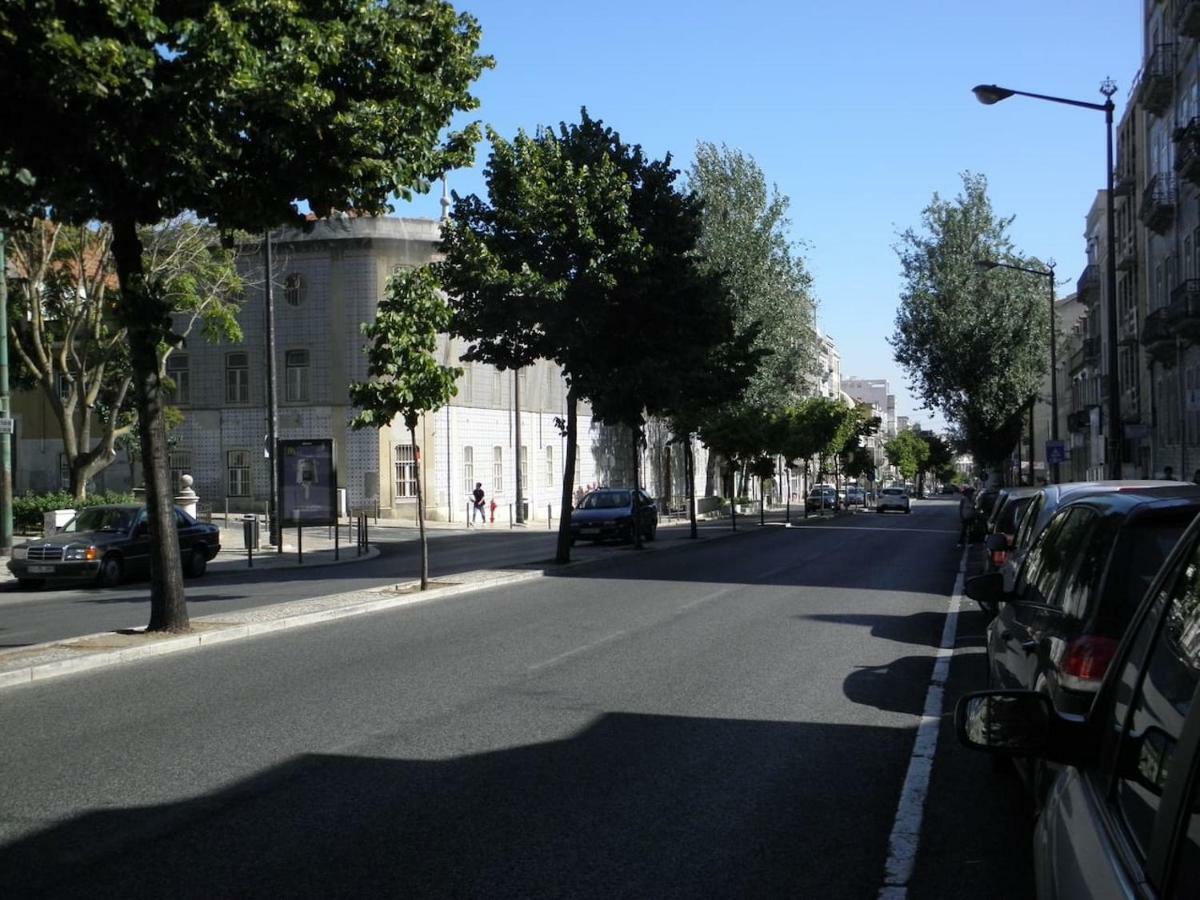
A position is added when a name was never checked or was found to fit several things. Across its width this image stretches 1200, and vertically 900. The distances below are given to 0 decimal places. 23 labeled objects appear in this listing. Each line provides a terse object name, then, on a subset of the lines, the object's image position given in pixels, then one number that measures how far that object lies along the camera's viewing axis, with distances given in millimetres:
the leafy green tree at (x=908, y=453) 149500
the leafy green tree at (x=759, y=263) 52875
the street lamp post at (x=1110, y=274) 23609
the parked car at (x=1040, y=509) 9203
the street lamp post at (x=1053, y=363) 46497
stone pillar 38281
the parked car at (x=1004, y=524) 15008
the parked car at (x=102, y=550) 22891
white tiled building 48594
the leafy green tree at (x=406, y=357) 19375
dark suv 5230
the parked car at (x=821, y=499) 66438
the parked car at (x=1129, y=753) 1967
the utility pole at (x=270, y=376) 32375
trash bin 28516
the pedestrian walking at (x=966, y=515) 33219
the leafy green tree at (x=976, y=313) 57375
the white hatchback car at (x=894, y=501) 70375
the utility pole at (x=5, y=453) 26703
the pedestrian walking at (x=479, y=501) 48438
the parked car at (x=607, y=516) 35719
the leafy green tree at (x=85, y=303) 32062
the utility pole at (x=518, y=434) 48672
